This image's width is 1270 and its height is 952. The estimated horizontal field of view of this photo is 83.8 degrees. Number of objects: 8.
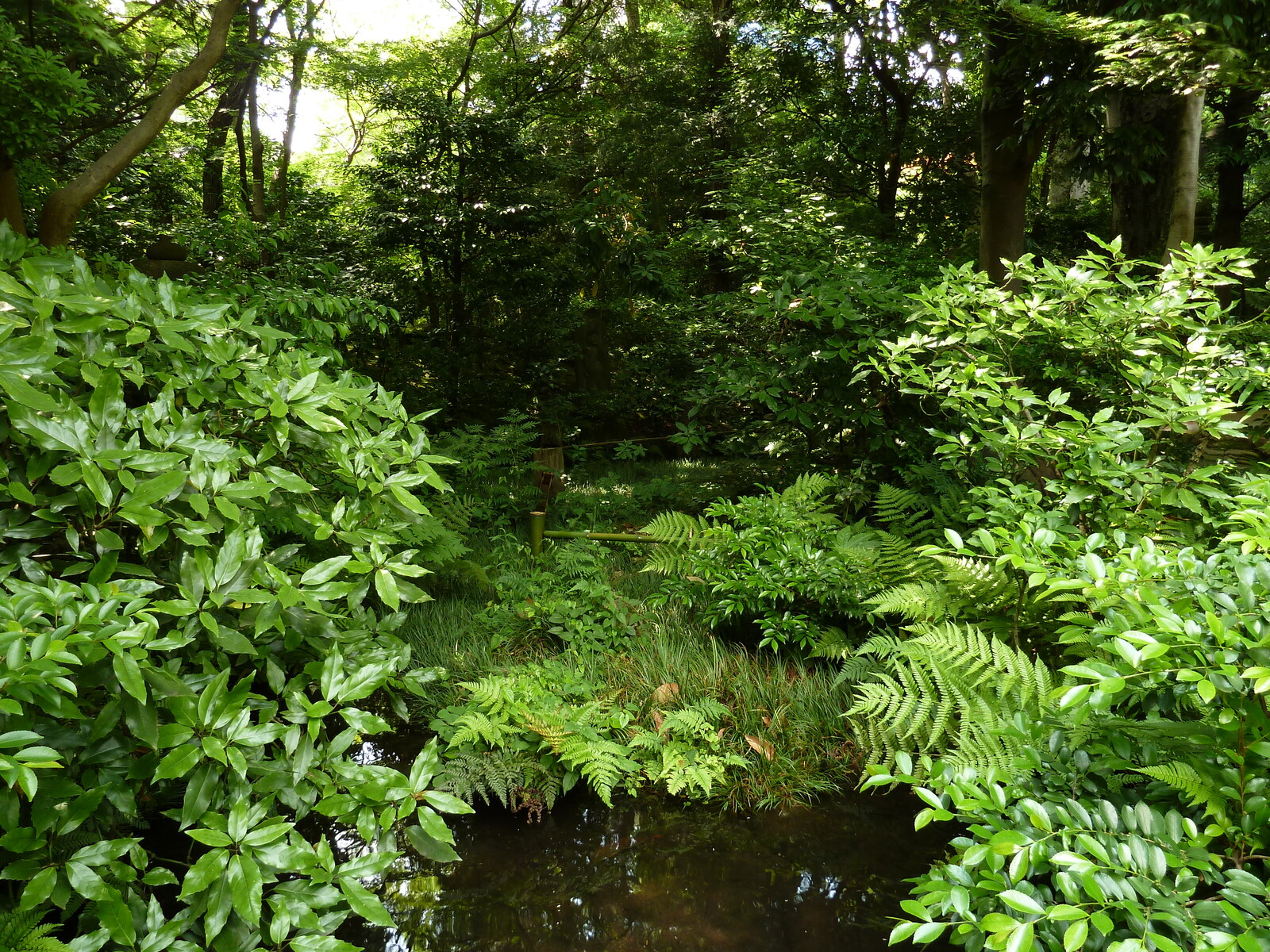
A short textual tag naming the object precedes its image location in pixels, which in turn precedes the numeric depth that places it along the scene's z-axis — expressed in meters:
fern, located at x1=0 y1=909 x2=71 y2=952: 1.28
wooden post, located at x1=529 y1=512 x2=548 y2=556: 4.87
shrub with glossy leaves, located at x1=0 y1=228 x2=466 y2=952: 1.23
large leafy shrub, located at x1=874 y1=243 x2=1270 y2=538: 2.17
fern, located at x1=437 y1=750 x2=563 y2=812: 2.66
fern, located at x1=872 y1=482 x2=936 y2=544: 3.60
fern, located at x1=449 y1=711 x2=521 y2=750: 2.73
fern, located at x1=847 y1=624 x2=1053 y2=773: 2.28
